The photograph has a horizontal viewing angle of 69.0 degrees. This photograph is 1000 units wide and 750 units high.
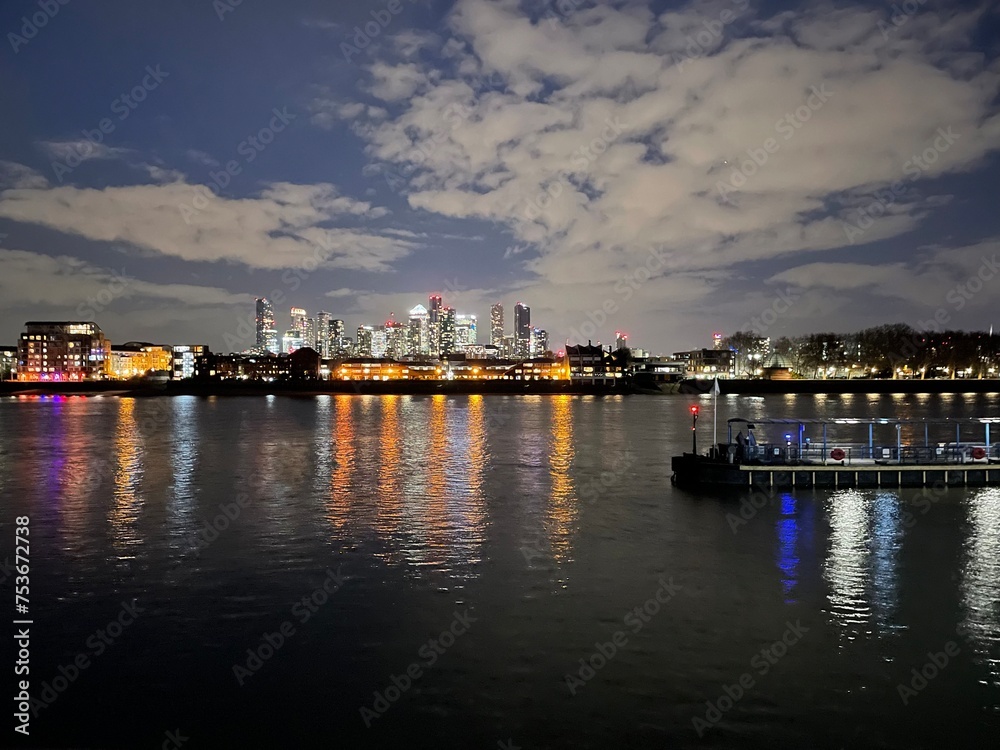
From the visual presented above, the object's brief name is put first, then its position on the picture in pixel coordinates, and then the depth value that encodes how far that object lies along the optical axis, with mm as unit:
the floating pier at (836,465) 35594
